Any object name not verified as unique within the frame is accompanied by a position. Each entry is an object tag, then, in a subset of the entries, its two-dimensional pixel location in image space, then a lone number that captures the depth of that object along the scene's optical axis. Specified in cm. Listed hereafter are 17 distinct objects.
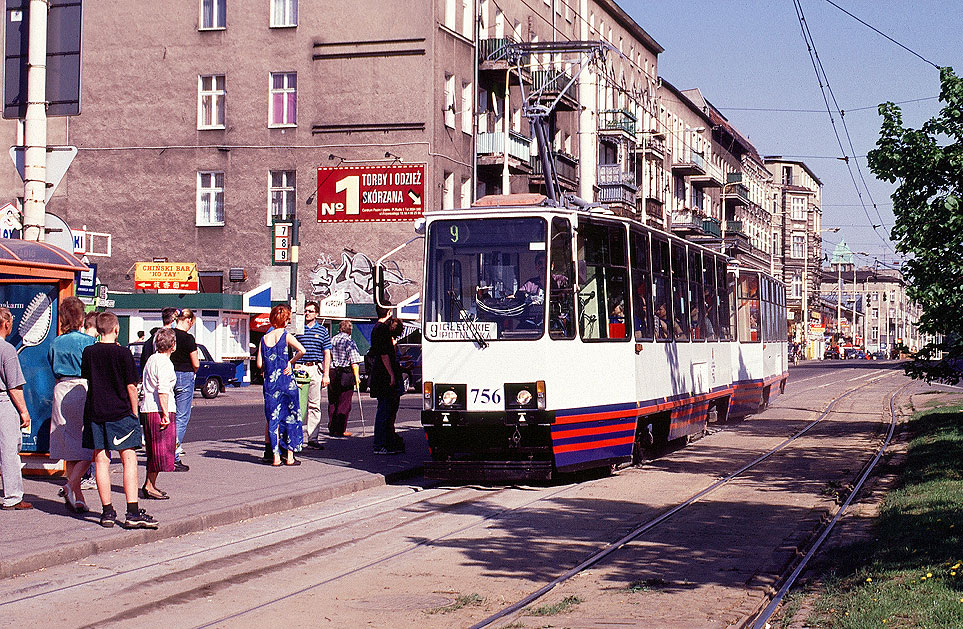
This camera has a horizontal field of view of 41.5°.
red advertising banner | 3981
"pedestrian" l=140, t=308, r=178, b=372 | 1387
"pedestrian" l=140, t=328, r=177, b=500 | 1107
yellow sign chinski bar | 4288
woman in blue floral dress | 1480
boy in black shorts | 1019
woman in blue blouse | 1053
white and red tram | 1390
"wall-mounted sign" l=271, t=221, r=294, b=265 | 3838
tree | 1481
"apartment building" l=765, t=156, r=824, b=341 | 11531
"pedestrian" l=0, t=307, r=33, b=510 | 1060
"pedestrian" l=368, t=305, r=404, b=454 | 1675
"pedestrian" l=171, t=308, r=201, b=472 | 1386
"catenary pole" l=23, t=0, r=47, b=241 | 1241
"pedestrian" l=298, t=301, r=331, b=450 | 1686
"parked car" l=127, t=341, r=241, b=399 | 3550
